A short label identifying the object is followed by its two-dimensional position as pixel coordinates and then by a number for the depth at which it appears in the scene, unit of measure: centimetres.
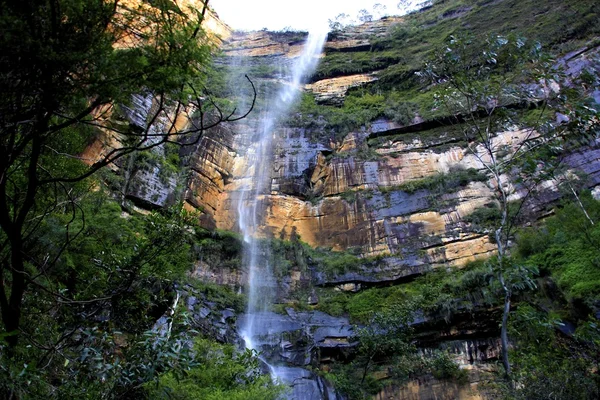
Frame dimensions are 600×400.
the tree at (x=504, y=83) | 698
